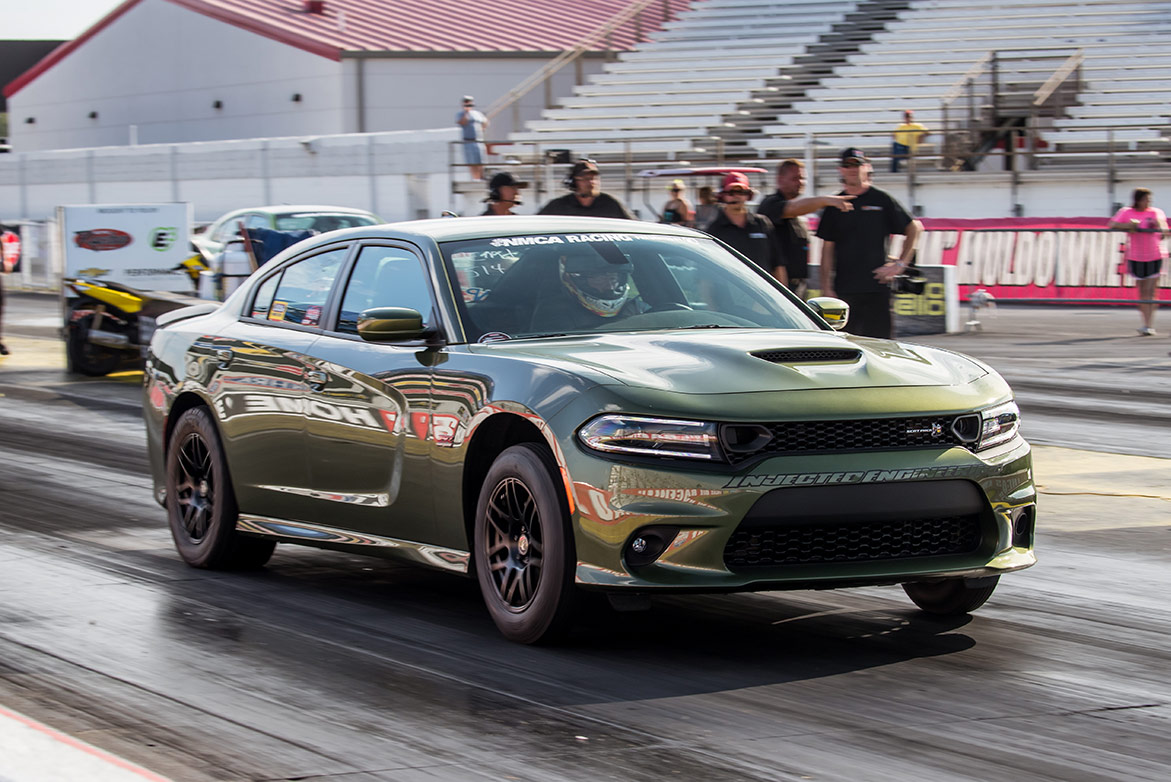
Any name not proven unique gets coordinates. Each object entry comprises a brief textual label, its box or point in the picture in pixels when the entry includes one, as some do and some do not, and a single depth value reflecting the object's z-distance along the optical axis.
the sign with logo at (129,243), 21.70
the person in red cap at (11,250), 29.92
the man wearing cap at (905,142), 31.45
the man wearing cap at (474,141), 35.84
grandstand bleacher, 32.00
